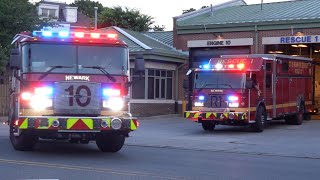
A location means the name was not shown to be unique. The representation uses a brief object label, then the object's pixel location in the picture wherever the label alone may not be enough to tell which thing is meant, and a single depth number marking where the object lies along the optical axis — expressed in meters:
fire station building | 29.83
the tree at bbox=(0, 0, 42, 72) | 27.34
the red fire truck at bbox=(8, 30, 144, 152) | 12.08
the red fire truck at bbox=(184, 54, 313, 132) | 20.62
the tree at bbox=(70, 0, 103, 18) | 88.31
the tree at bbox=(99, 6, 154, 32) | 57.88
